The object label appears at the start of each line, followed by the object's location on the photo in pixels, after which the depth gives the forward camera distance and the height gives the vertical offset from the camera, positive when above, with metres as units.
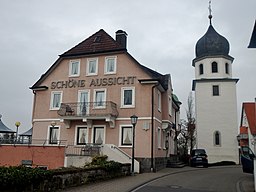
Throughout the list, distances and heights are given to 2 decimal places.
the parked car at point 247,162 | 17.98 -0.77
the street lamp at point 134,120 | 19.56 +1.77
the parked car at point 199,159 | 30.02 -1.07
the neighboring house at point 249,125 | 35.80 +3.19
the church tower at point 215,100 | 39.31 +6.69
